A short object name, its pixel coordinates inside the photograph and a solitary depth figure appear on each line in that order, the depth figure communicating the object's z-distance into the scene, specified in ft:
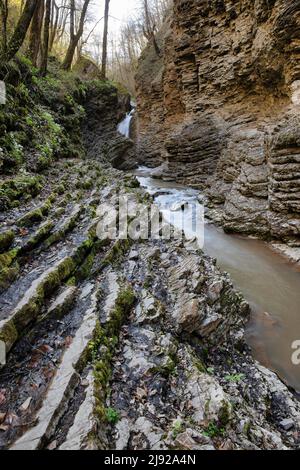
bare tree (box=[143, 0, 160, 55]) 73.86
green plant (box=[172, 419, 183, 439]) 8.47
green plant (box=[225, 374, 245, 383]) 11.89
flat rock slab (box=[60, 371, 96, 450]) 7.54
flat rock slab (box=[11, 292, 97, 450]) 7.58
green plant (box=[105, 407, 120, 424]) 8.59
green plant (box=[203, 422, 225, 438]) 8.78
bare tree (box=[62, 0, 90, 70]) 54.93
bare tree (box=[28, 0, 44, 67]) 42.24
